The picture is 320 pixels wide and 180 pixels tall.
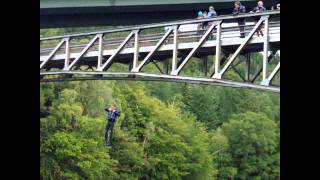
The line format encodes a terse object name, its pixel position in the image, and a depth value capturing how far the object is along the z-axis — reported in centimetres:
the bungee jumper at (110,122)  2594
